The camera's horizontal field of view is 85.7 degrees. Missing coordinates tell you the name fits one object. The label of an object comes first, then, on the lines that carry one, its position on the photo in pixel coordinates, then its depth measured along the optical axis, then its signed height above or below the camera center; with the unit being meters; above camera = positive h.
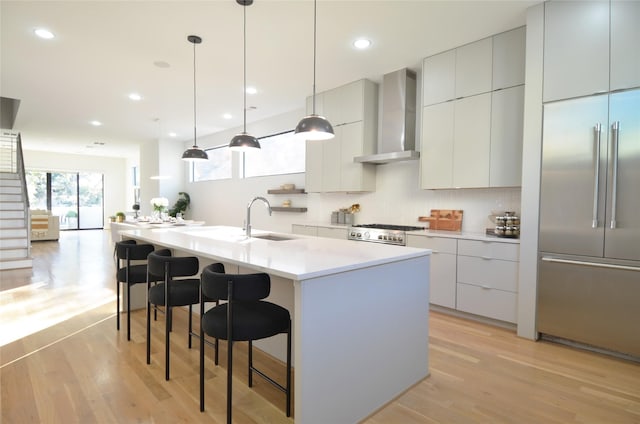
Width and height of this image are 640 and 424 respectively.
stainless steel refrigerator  2.56 -0.11
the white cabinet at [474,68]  3.55 +1.48
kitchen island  1.67 -0.62
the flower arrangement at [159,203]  6.08 +0.00
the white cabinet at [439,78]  3.82 +1.47
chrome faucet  3.25 -0.22
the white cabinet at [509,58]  3.33 +1.49
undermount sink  3.22 -0.31
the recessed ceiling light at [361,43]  3.62 +1.74
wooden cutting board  4.11 -0.15
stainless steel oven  3.99 -0.32
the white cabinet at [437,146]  3.87 +0.70
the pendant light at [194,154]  4.04 +0.58
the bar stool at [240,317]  1.74 -0.63
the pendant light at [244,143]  3.20 +0.58
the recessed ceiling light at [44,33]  3.47 +1.72
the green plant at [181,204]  9.17 -0.02
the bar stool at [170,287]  2.35 -0.63
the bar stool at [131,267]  2.96 -0.56
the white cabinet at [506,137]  3.33 +0.71
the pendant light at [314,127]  2.49 +0.57
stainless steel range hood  4.38 +1.18
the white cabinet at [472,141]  3.57 +0.71
